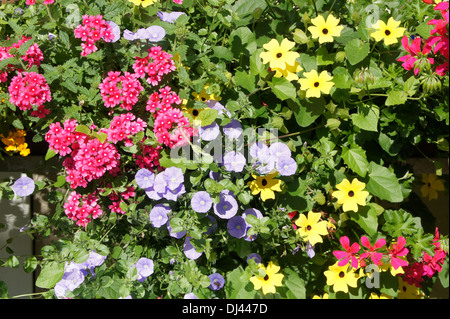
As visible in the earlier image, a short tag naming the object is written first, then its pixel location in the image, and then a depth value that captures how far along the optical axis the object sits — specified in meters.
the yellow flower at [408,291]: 1.71
